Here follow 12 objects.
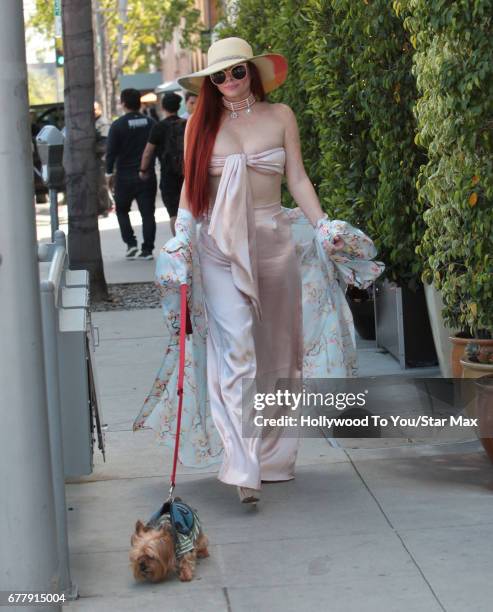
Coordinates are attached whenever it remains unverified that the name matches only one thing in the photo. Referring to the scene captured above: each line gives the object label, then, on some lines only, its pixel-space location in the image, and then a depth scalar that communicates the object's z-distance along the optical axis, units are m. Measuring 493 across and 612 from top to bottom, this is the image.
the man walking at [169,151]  13.37
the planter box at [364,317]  9.53
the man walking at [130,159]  14.91
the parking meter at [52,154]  10.43
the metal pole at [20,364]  3.76
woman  5.41
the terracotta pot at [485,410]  5.56
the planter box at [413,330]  8.36
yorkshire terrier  4.46
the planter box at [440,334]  7.53
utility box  4.43
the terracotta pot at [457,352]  6.58
